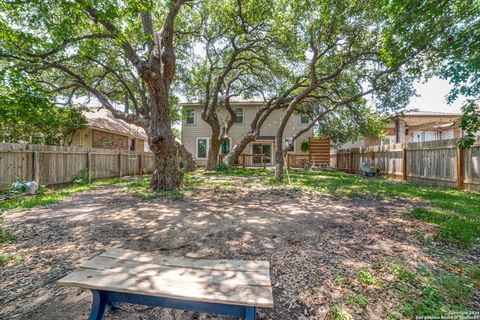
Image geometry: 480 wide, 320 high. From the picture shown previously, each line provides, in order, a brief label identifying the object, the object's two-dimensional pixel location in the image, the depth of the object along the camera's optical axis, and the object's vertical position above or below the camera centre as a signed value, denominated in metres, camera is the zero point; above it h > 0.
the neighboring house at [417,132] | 14.98 +2.10
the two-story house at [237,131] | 19.45 +2.31
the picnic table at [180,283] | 1.47 -0.89
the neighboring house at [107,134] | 13.92 +1.61
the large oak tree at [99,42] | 5.75 +3.44
